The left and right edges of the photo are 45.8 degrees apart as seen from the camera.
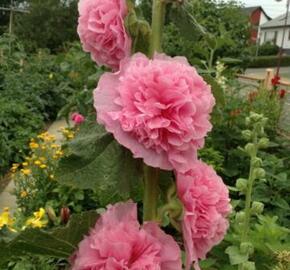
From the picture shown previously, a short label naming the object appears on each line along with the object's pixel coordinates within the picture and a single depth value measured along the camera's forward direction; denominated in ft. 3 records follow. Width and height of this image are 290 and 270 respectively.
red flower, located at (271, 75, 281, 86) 13.46
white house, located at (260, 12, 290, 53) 137.62
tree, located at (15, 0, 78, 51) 55.90
